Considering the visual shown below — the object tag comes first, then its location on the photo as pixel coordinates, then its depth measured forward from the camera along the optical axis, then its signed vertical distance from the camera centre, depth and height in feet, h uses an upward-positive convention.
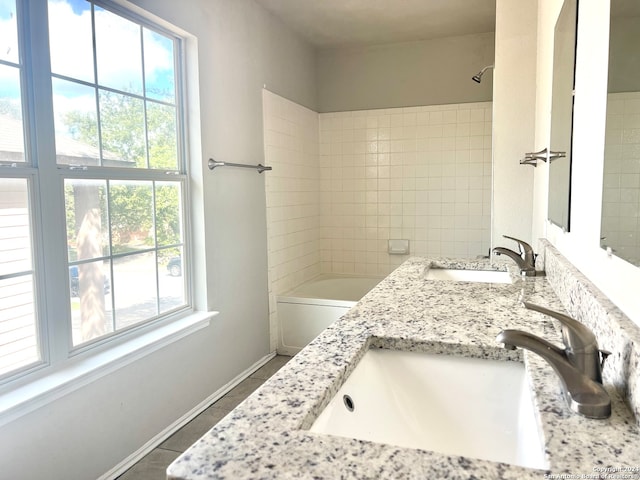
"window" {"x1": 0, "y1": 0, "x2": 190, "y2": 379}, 5.76 +0.33
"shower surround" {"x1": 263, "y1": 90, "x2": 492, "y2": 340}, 13.14 +0.36
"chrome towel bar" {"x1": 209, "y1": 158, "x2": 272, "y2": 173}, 9.12 +0.73
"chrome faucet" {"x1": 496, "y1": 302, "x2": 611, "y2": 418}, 2.38 -0.88
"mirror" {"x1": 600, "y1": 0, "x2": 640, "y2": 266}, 2.48 +0.33
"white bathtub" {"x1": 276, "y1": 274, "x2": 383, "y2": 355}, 11.84 -2.97
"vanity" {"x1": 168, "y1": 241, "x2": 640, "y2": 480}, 2.00 -1.11
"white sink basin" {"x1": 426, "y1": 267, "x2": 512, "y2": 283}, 7.04 -1.19
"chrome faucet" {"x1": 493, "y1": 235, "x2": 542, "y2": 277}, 6.31 -0.84
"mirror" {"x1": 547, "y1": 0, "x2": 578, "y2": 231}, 4.67 +0.95
